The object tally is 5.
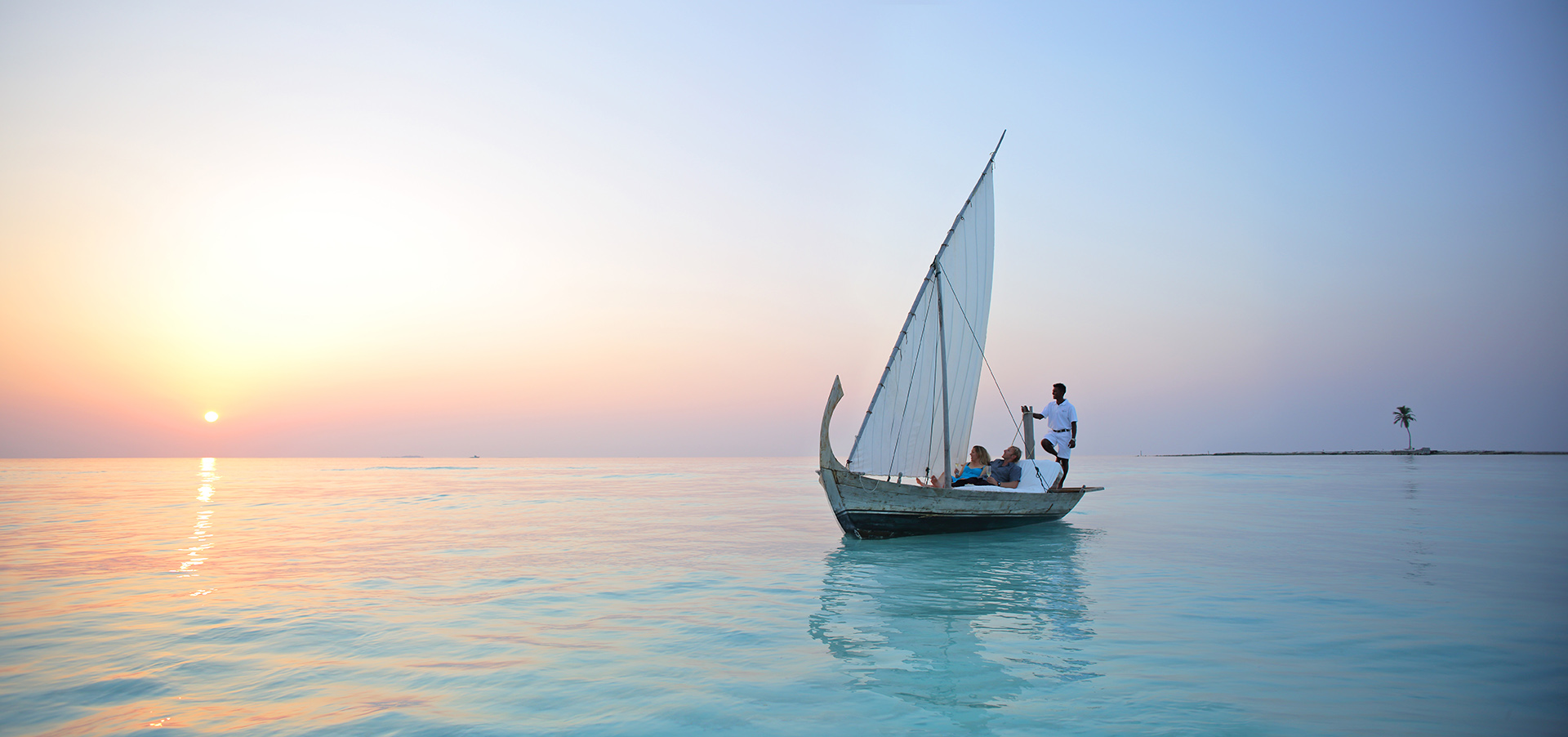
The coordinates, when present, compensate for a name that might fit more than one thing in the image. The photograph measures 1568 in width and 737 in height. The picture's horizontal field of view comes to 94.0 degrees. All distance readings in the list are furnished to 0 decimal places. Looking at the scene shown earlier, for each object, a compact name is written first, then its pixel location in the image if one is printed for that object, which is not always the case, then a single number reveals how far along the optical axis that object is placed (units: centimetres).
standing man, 1938
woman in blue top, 1858
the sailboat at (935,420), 1719
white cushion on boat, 1973
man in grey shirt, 1978
